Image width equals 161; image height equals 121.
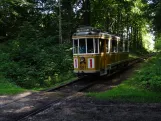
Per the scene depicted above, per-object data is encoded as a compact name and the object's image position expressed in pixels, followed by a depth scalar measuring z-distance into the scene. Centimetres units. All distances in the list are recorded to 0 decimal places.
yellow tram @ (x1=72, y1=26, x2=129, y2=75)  1224
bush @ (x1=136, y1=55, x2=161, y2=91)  885
